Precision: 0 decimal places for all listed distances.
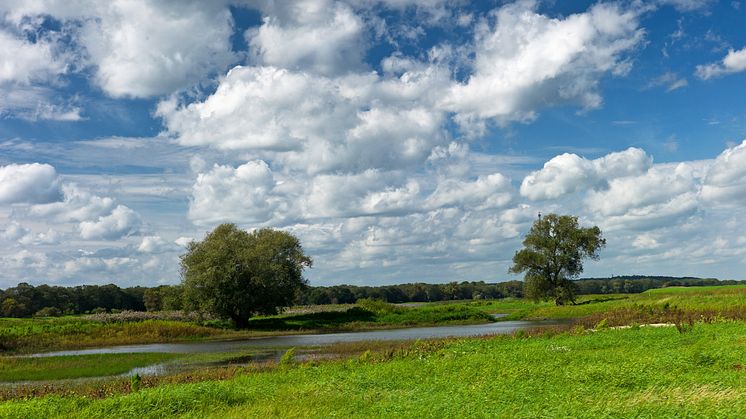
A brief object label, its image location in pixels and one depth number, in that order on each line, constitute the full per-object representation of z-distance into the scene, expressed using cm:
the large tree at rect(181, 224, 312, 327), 6469
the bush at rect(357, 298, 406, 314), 7566
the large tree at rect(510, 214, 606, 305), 8394
